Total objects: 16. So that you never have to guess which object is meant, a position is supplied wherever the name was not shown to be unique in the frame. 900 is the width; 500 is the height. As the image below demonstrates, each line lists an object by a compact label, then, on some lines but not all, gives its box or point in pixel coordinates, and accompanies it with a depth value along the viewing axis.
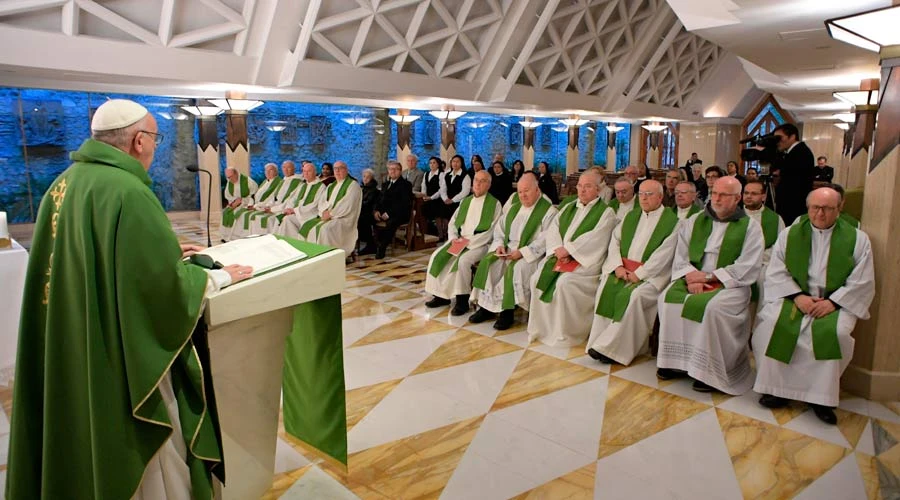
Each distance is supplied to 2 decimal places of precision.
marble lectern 2.35
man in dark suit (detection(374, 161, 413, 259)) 9.63
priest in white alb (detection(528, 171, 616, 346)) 5.40
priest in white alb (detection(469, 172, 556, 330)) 5.85
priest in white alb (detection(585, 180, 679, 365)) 4.88
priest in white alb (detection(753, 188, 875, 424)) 3.90
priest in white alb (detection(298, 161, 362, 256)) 8.98
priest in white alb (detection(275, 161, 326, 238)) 9.45
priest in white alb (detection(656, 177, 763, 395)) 4.34
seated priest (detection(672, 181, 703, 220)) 5.66
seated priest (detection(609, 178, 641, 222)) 5.71
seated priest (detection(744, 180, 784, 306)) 4.72
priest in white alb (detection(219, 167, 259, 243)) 10.64
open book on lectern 2.43
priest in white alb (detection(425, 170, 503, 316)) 6.32
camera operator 6.05
